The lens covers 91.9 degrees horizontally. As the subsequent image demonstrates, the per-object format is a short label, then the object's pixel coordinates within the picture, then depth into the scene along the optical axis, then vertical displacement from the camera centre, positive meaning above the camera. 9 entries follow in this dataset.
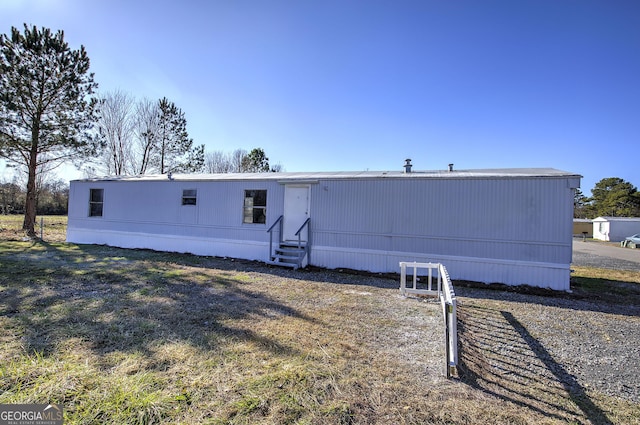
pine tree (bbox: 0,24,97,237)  11.98 +4.41
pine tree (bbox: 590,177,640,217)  35.34 +3.14
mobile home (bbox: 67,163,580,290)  7.22 -0.09
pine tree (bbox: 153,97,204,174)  22.70 +5.16
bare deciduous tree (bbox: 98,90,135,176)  23.44 +5.23
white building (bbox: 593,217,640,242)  27.91 -0.23
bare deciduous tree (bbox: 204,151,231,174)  31.50 +5.10
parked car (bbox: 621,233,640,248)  21.81 -1.17
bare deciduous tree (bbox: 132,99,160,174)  23.12 +5.84
